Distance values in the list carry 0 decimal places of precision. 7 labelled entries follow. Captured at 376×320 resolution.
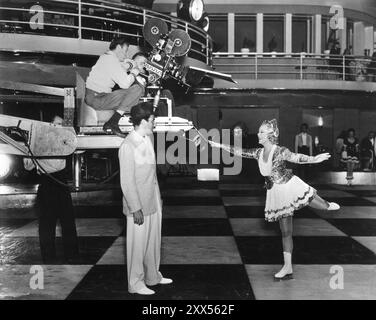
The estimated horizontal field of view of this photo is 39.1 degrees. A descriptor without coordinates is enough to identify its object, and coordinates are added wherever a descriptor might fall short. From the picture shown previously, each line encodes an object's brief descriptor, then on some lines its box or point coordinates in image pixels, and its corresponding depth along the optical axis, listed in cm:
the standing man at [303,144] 1805
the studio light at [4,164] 1205
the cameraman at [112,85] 780
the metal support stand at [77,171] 1187
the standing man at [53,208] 670
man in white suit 514
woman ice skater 579
